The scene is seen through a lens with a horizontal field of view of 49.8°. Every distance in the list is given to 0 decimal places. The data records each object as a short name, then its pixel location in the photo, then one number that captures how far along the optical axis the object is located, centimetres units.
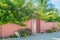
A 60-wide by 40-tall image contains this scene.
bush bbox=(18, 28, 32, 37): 714
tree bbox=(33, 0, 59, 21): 881
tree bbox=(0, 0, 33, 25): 622
